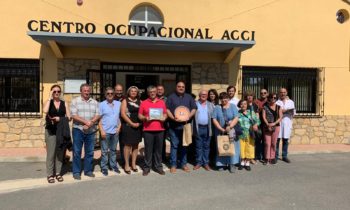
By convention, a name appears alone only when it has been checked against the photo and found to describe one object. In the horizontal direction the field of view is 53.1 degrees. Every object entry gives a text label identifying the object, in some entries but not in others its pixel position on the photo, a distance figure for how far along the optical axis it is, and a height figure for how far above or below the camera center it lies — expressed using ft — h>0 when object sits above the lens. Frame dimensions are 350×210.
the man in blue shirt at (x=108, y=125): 22.61 -1.48
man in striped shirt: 21.44 -1.42
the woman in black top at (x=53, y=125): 20.58 -1.40
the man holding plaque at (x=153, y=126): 22.82 -1.53
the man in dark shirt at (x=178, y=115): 23.54 -0.80
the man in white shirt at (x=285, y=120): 28.22 -1.28
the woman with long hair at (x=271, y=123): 26.84 -1.47
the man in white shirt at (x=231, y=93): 26.48 +0.81
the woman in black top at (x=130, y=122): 22.94 -1.28
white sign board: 33.06 +1.60
